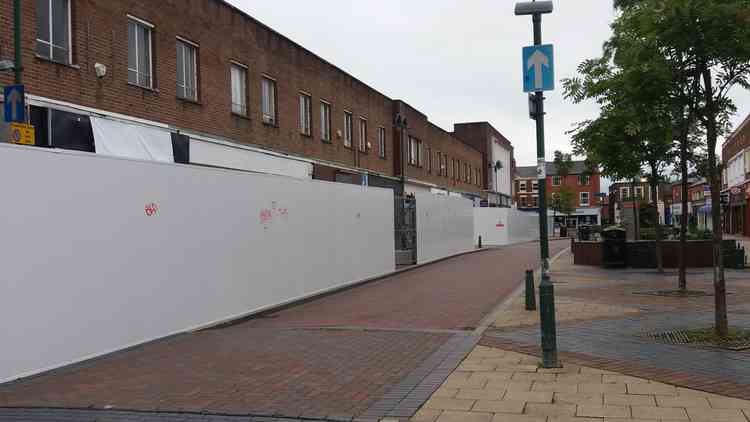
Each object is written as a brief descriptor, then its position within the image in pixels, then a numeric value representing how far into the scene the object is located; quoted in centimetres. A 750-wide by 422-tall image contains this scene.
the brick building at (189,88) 1480
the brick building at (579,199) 9938
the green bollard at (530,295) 1208
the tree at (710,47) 871
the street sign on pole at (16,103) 1192
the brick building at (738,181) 4791
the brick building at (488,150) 6838
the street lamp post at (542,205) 737
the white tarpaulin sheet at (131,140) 1581
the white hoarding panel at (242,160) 1980
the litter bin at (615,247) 2089
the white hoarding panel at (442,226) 2448
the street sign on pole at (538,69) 780
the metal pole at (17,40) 1250
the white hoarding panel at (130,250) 754
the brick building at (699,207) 6258
